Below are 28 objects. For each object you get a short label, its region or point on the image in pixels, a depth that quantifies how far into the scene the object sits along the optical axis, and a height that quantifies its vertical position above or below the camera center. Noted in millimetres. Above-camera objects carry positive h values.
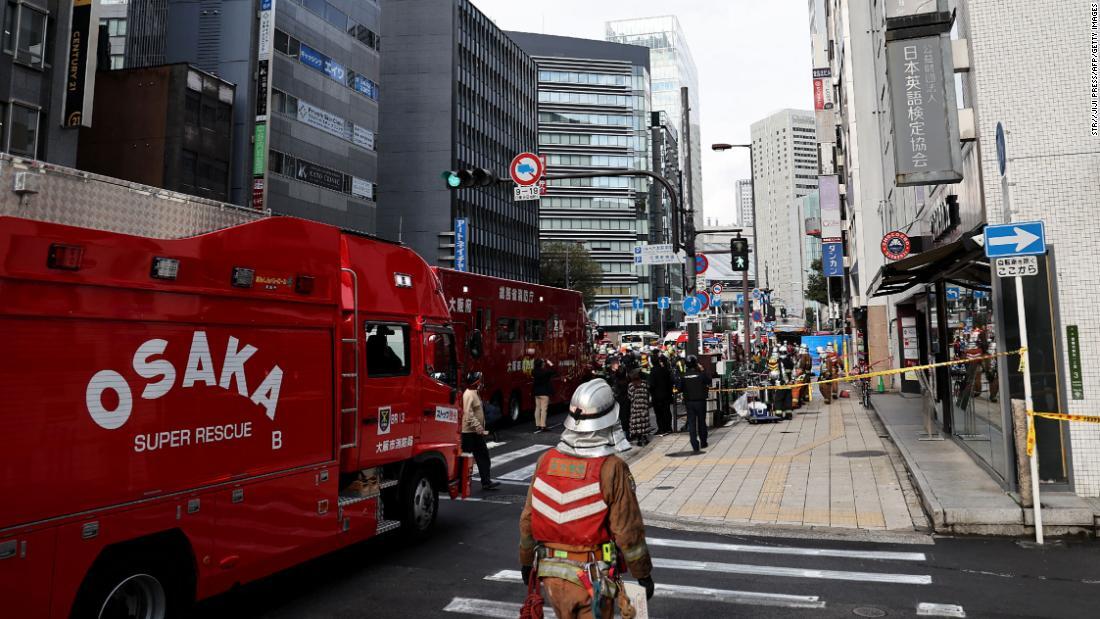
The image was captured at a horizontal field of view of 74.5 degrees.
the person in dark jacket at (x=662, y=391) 17000 -744
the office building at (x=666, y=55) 165375 +73478
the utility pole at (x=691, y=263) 17438 +2370
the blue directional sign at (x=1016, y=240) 7863 +1279
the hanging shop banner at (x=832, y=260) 38031 +5197
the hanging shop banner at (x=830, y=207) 37719 +7947
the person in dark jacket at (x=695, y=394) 14156 -685
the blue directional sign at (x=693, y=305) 17625 +1310
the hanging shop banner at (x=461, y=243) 65938 +11119
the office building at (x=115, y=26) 47219 +22585
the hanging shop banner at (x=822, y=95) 59500 +21638
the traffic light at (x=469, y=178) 14305 +3636
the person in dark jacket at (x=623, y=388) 16375 -667
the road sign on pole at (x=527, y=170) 15695 +4128
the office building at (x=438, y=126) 77688 +26254
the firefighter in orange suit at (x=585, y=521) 3711 -843
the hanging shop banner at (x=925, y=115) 10234 +3477
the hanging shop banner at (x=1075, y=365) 8756 -100
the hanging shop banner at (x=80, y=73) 28359 +11393
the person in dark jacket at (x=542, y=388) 18125 -707
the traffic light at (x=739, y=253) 19062 +2782
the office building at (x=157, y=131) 37562 +12241
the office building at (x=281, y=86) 42969 +17617
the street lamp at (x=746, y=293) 23325 +2147
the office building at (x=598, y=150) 108375 +31775
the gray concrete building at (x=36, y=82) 26250 +10479
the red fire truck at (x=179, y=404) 4289 -313
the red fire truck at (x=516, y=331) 17516 +826
